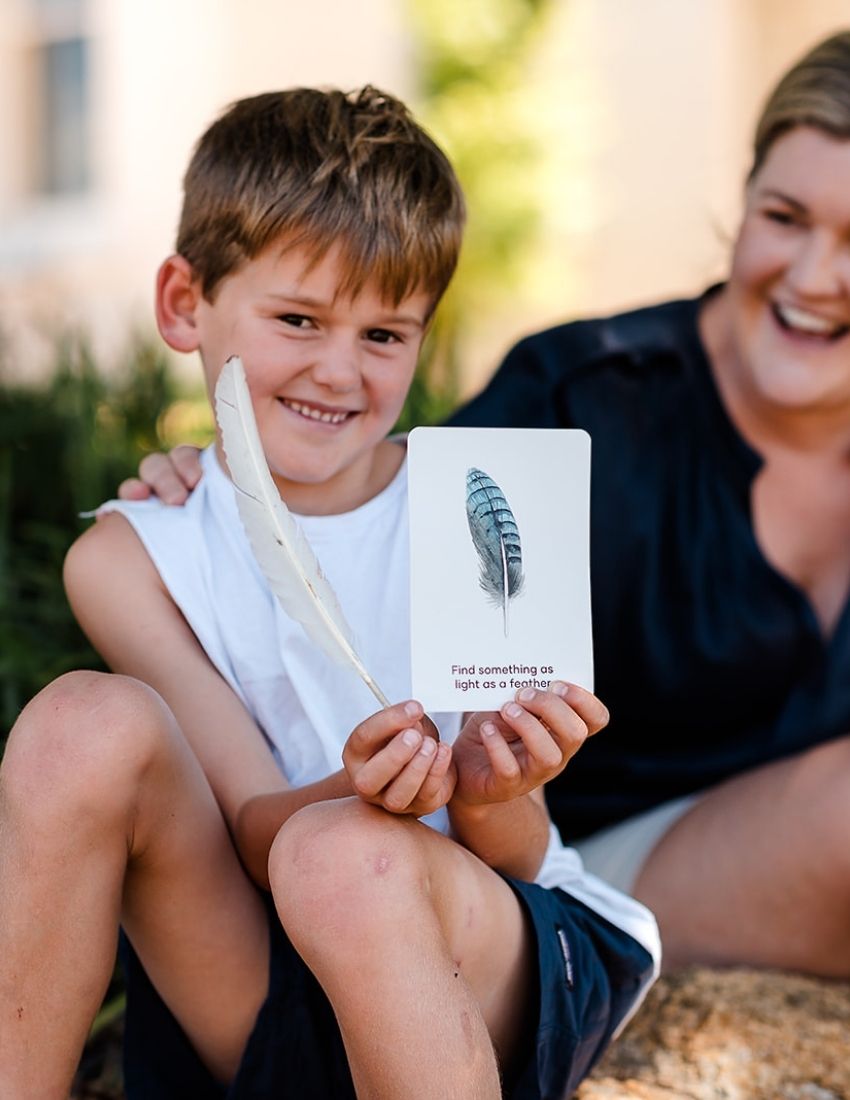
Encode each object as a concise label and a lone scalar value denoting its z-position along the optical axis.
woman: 1.75
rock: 1.59
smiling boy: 1.38
